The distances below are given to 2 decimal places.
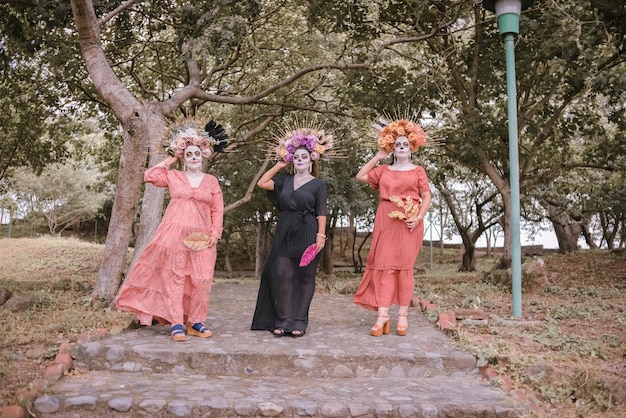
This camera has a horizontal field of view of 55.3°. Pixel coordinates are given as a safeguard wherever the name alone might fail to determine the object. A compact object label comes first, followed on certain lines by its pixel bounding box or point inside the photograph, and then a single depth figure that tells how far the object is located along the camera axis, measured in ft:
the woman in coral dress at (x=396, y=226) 19.99
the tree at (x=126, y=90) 23.27
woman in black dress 19.86
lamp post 22.98
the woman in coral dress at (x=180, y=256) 18.99
